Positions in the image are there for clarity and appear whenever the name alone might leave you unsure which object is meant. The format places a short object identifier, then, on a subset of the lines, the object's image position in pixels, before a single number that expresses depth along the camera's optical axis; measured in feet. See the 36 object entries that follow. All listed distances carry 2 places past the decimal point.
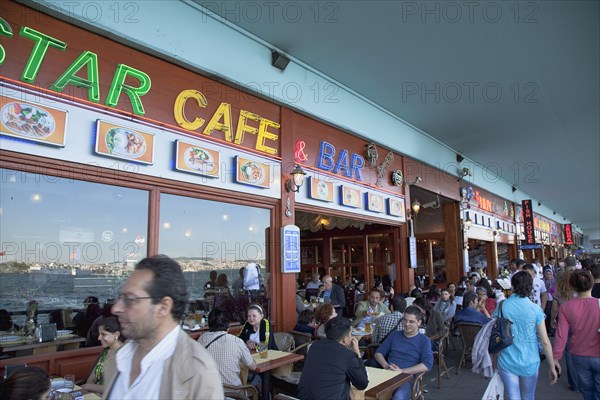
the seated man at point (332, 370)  10.57
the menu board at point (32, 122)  12.94
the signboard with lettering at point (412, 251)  34.53
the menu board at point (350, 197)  27.81
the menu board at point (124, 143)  15.03
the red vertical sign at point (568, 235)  111.18
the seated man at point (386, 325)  17.58
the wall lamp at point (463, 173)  45.98
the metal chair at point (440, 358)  19.42
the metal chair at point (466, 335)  21.99
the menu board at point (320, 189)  25.09
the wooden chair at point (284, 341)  18.51
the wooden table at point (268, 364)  13.52
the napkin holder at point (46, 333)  14.35
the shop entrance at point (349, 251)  36.09
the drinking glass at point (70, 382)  11.21
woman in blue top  11.96
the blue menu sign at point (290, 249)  22.20
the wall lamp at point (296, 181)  22.09
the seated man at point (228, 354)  12.66
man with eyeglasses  4.48
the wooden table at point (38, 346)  13.50
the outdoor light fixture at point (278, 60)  22.52
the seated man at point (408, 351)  13.64
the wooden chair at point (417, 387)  13.23
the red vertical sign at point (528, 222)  64.71
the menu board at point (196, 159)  17.70
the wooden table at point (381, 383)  11.14
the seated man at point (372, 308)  23.32
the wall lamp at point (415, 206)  36.68
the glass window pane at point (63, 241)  18.07
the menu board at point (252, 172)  20.30
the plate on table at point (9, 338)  14.23
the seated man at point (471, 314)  22.35
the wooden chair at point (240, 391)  11.35
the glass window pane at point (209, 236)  18.98
